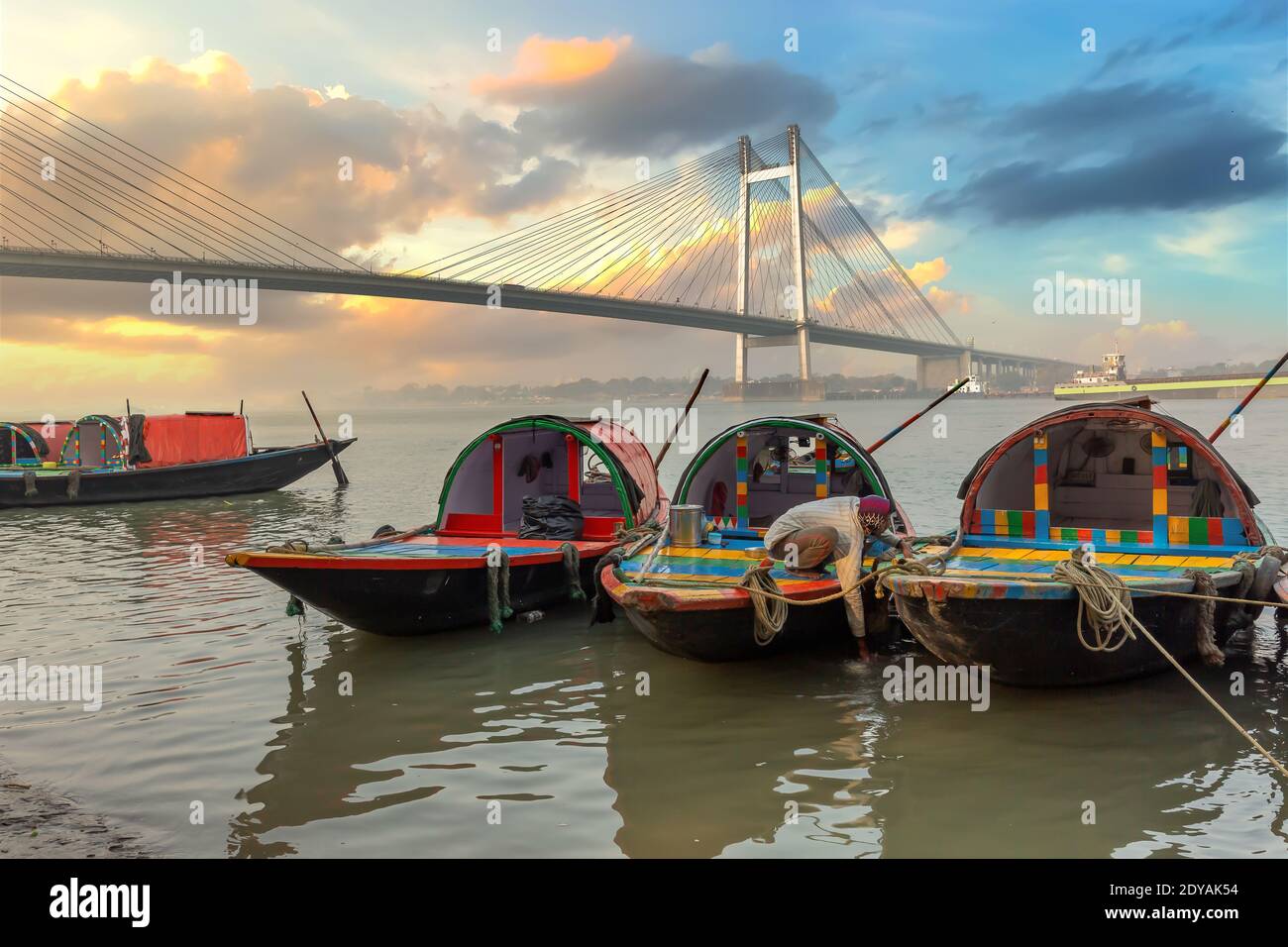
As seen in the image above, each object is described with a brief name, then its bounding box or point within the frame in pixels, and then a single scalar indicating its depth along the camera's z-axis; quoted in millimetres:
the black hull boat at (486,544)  7730
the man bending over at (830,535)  7211
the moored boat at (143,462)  20891
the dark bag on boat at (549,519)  9914
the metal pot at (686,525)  8938
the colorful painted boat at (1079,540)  6207
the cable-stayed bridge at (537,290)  42156
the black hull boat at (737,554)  6762
